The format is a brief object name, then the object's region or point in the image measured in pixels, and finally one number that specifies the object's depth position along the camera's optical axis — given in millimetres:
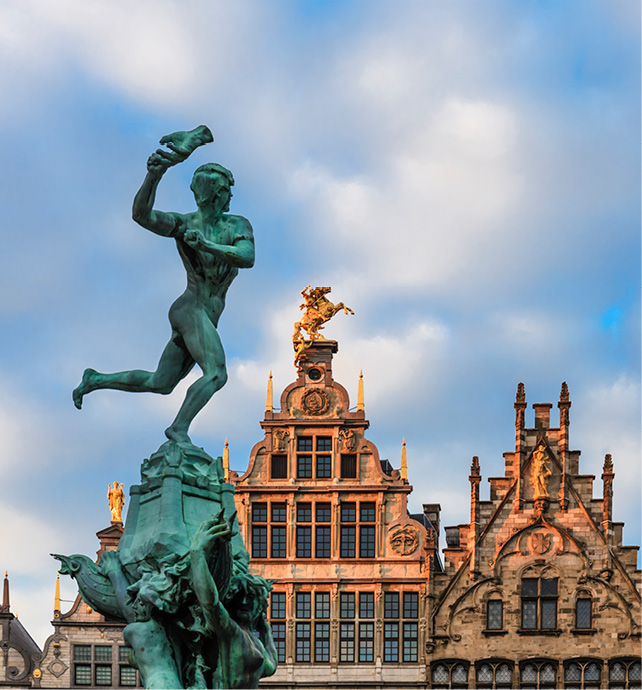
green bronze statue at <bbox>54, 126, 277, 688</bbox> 15992
